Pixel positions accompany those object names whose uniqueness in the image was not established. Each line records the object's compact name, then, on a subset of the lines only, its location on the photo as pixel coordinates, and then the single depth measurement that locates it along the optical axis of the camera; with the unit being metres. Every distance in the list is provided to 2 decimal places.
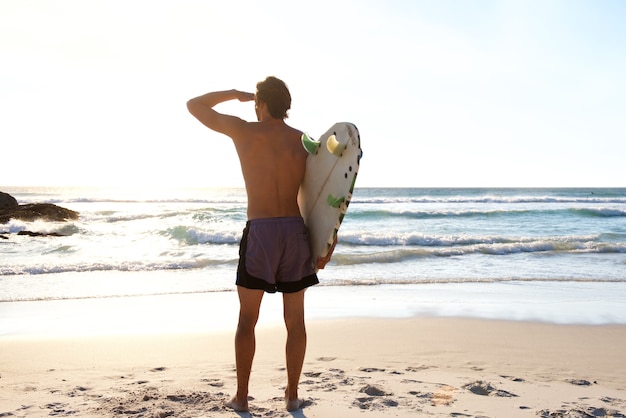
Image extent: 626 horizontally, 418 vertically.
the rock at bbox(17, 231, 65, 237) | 16.32
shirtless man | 3.17
